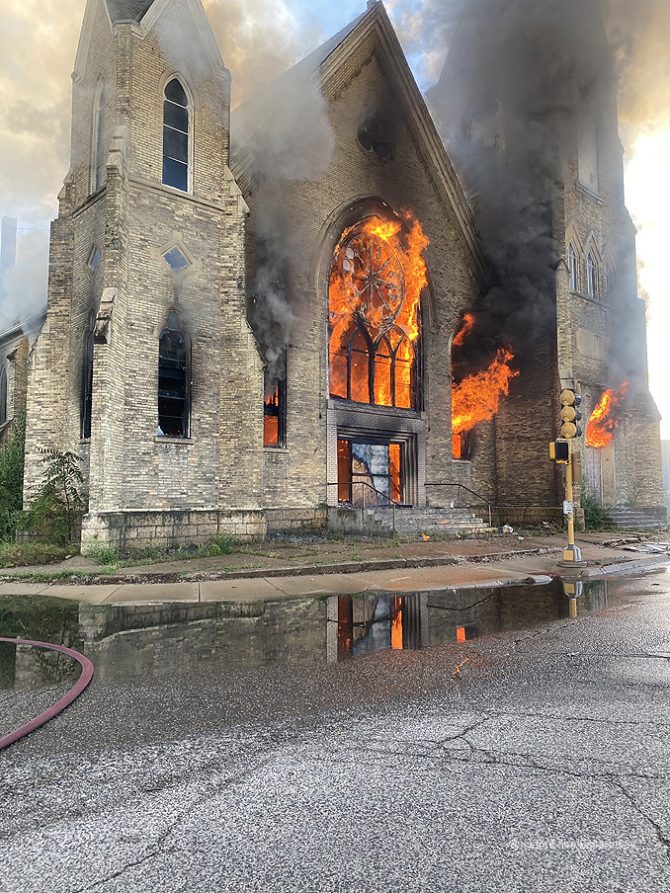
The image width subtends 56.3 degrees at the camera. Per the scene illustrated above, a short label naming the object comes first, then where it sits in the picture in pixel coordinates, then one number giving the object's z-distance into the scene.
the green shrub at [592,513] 21.95
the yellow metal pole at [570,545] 12.41
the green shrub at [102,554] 12.45
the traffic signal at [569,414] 12.11
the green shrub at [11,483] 15.69
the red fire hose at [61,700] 3.66
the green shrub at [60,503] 14.15
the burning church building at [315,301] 15.22
